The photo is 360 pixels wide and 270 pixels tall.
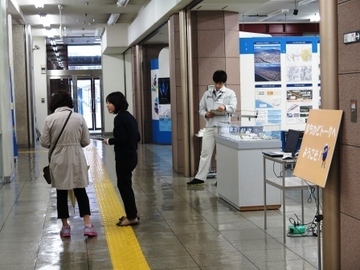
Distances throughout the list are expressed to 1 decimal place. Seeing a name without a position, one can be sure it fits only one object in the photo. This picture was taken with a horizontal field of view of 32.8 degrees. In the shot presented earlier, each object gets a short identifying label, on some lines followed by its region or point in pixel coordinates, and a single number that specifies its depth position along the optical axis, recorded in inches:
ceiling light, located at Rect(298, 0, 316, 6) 550.5
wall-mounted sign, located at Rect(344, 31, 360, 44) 155.7
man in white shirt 348.5
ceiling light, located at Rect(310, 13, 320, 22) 689.7
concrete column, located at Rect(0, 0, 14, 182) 396.5
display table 279.9
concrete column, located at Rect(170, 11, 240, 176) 411.5
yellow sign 165.6
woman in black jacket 248.5
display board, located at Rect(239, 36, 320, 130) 412.5
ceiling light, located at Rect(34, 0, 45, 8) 556.4
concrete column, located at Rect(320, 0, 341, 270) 167.0
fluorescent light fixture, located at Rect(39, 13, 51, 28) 692.2
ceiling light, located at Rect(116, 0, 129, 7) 539.6
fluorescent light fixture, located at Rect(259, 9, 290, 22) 625.3
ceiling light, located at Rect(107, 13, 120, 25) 672.6
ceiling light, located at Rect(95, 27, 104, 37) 848.5
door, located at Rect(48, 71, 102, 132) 952.9
